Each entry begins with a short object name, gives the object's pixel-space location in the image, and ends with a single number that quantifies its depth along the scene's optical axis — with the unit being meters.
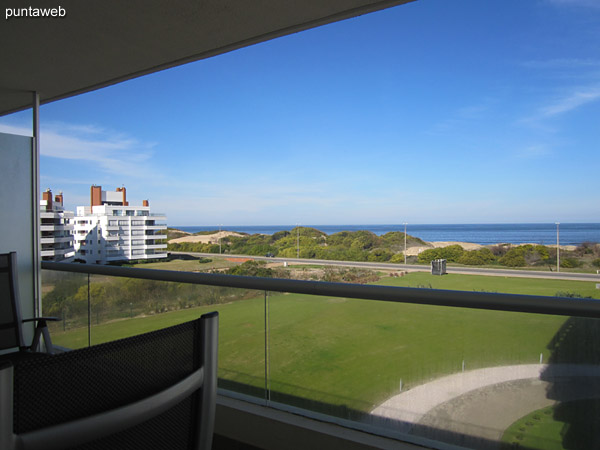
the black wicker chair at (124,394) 0.60
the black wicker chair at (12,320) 2.55
